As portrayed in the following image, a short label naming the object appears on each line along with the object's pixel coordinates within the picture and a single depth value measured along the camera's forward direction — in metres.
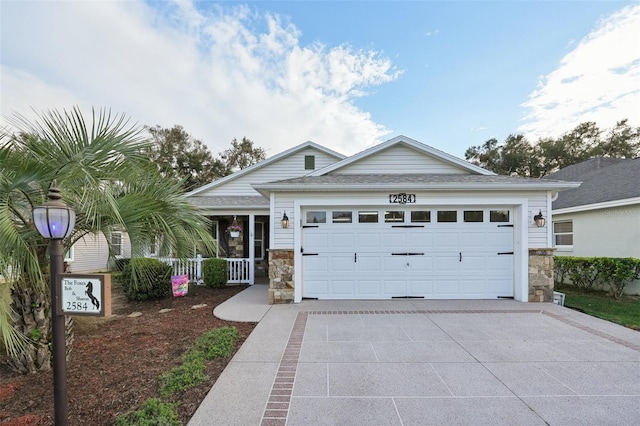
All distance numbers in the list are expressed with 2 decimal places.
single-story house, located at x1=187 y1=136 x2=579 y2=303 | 6.53
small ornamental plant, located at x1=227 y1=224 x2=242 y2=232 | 9.80
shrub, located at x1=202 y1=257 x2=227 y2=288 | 8.70
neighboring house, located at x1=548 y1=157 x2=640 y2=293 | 8.30
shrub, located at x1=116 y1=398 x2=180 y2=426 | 2.30
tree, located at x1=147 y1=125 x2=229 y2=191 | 21.59
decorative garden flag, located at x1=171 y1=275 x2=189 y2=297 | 7.61
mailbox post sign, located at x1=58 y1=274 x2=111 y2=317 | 2.17
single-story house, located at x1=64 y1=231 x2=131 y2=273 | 13.41
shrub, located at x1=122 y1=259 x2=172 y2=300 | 7.15
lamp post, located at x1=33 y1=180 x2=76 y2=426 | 2.17
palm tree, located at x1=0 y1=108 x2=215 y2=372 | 2.64
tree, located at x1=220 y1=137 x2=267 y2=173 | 24.03
